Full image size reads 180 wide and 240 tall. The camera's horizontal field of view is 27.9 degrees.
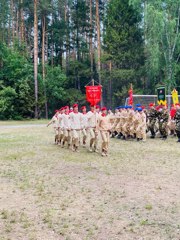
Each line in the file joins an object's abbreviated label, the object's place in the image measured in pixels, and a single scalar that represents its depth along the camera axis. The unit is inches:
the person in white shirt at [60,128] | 613.3
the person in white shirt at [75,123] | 556.4
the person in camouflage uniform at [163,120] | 709.9
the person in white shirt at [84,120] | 575.2
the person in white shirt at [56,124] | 634.8
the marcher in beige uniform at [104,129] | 510.8
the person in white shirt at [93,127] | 547.5
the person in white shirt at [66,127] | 588.6
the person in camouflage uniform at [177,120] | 661.9
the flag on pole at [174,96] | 896.3
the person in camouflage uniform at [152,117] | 726.0
